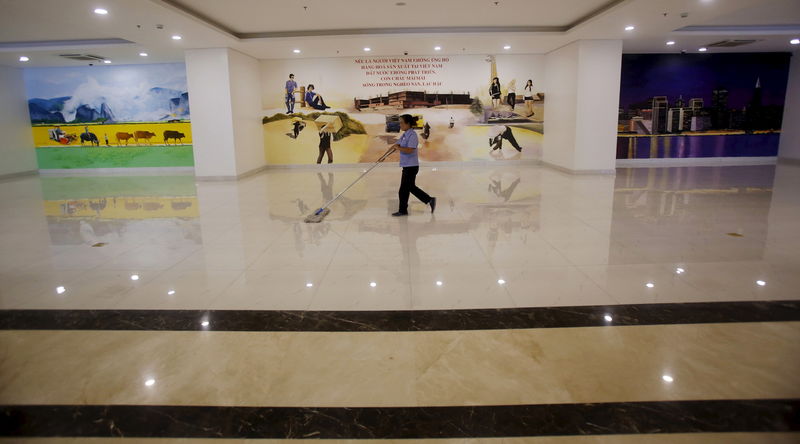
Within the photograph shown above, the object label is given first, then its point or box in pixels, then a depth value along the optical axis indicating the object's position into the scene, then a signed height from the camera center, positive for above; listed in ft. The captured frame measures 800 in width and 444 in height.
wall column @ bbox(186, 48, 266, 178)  34.58 +1.15
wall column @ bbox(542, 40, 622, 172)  34.01 +1.27
